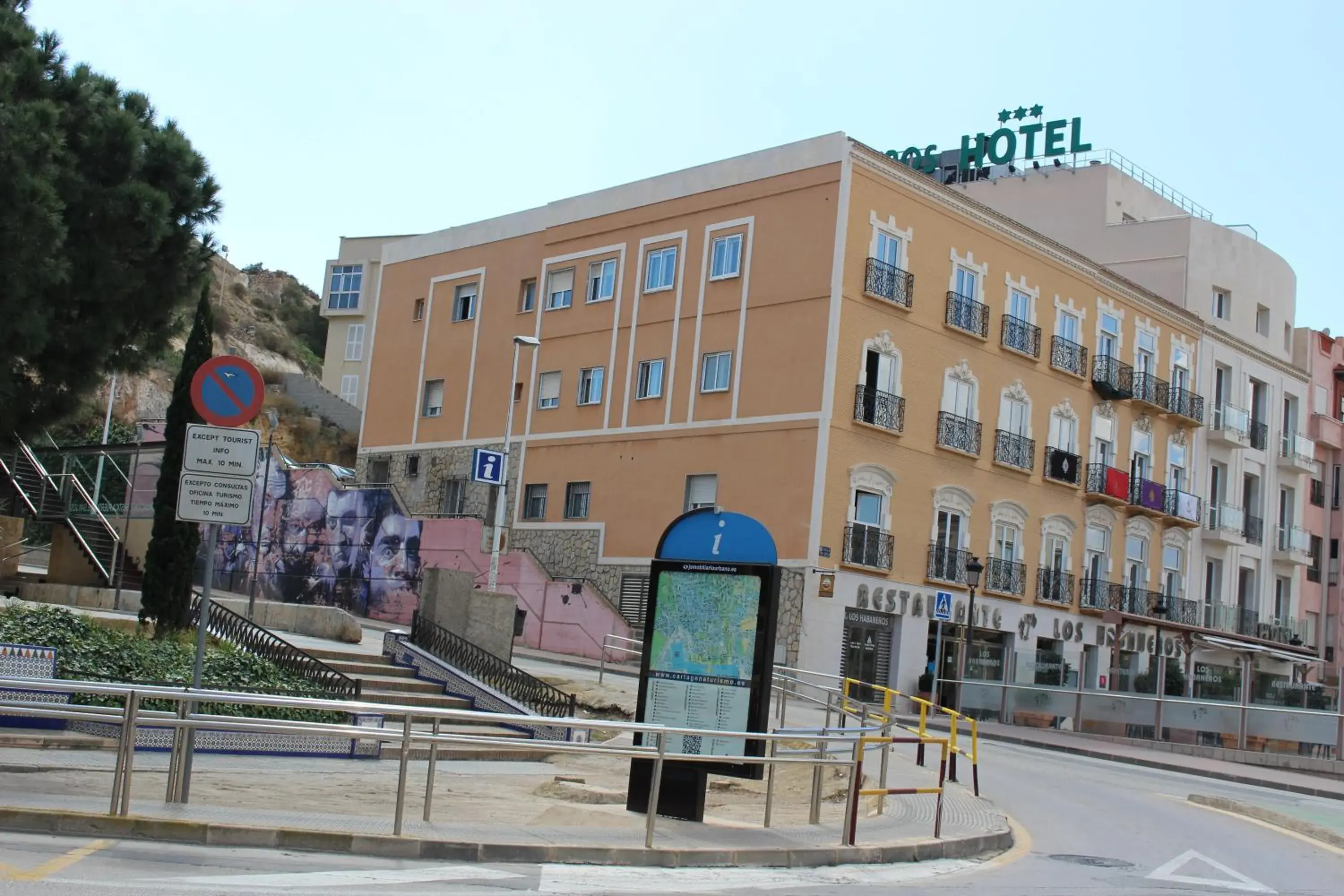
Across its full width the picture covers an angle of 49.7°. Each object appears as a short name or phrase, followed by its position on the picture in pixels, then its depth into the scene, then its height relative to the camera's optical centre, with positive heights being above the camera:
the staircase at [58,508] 32.81 +0.96
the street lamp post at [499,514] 38.34 +2.10
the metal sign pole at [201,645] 10.57 -0.59
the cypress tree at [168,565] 19.73 -0.05
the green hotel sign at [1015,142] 56.34 +19.63
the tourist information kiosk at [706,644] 12.88 -0.28
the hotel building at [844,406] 39.28 +6.57
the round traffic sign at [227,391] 10.96 +1.32
